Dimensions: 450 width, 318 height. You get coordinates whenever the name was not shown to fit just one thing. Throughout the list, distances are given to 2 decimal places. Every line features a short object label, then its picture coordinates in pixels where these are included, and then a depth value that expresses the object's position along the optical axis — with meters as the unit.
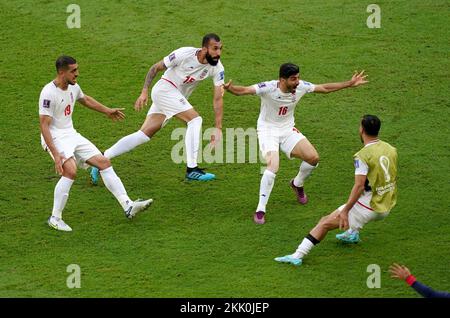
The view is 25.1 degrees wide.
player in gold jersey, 9.70
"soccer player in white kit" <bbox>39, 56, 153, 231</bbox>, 10.68
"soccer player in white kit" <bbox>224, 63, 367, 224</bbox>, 10.93
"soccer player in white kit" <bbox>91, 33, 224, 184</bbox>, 11.77
